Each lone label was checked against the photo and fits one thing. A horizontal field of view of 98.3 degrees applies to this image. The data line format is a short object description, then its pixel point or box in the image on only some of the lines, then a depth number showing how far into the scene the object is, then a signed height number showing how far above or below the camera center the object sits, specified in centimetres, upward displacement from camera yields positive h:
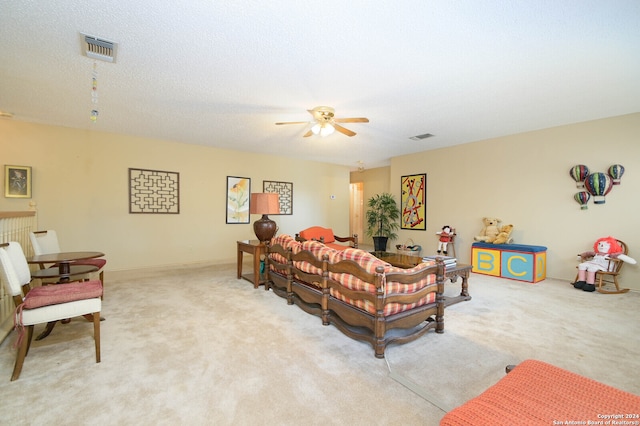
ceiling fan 362 +120
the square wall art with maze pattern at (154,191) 520 +37
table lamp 422 +2
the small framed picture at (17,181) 427 +45
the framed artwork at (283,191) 680 +52
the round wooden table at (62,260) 265 -48
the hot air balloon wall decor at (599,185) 407 +40
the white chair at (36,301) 190 -66
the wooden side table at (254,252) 409 -64
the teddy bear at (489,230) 513 -34
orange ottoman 91 -68
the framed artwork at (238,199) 629 +28
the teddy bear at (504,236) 494 -43
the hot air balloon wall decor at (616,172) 396 +58
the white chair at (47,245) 315 -43
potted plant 709 -17
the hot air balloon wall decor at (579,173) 426 +61
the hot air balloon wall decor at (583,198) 427 +22
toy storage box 445 -84
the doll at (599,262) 387 -71
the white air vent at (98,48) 229 +141
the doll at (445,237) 578 -54
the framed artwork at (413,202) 649 +23
